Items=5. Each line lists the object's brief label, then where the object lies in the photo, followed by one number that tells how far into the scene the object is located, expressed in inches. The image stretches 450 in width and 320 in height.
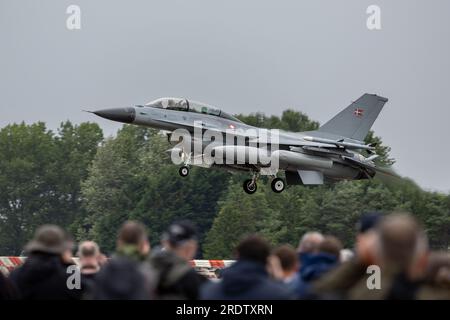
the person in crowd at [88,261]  864.3
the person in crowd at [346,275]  609.6
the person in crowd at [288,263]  759.1
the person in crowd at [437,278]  622.5
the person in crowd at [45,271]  730.8
